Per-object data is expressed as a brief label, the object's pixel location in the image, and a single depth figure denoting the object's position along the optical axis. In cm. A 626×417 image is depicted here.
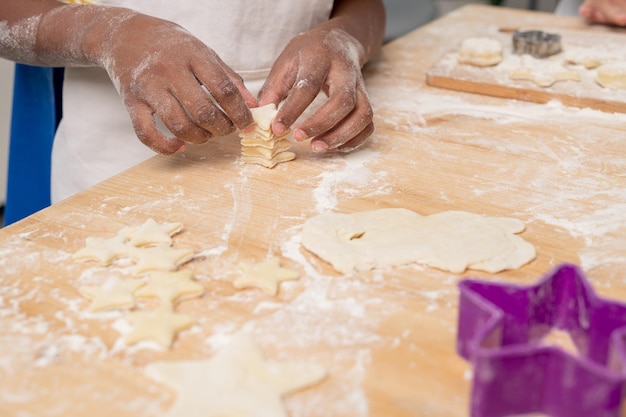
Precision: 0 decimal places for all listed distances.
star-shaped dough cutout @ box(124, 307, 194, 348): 75
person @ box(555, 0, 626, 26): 204
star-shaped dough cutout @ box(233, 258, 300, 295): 84
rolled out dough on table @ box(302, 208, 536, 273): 90
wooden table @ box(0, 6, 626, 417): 69
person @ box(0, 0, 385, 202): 112
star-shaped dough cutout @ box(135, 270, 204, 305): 82
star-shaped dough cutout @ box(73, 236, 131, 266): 90
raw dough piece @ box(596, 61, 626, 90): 153
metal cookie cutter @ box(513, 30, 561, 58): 172
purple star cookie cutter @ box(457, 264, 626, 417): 59
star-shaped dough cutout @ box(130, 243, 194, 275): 89
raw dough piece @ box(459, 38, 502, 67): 167
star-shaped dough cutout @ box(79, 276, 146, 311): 80
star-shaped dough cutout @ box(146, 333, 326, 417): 65
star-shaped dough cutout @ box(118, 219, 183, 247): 94
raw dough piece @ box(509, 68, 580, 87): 156
